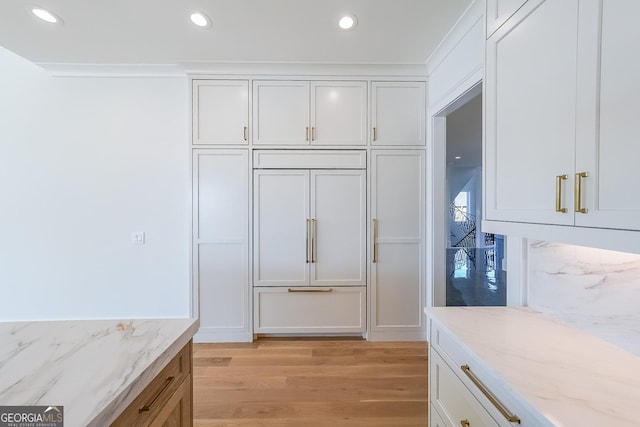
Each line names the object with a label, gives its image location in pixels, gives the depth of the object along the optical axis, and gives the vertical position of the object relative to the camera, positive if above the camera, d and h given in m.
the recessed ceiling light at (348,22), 2.03 +1.41
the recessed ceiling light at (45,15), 1.99 +1.43
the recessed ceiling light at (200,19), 2.01 +1.42
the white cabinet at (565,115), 0.75 +0.32
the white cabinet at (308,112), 2.70 +0.96
